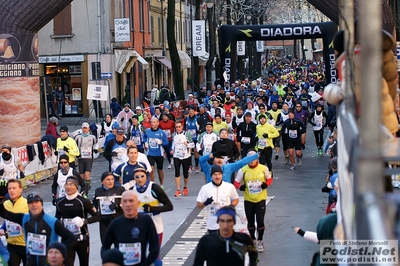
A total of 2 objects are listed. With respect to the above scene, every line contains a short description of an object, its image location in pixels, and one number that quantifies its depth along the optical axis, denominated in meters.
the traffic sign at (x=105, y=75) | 34.22
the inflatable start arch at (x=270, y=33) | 31.41
